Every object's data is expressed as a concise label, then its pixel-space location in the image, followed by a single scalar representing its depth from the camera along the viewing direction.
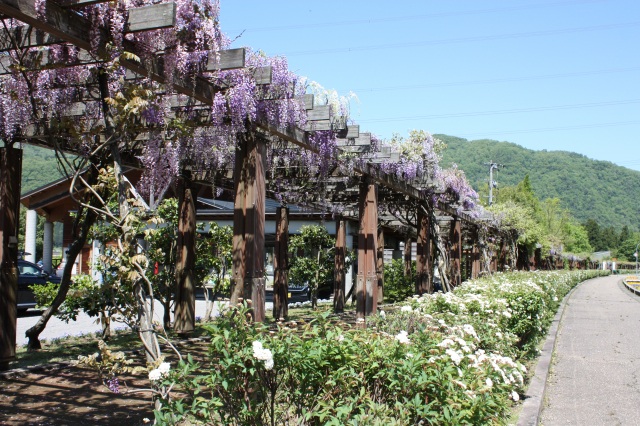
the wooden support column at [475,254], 22.65
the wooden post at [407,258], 19.48
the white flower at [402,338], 3.55
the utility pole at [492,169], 40.53
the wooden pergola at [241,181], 4.50
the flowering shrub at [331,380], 3.04
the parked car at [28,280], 14.73
